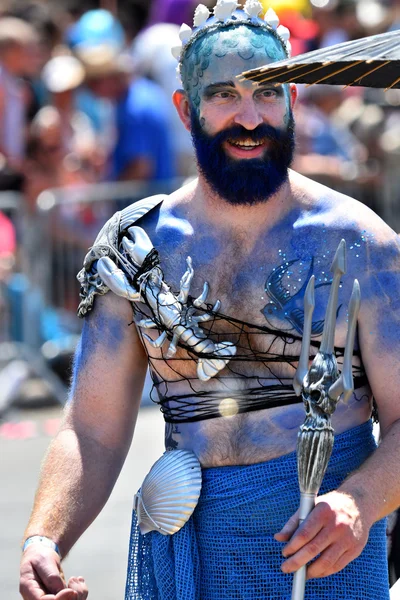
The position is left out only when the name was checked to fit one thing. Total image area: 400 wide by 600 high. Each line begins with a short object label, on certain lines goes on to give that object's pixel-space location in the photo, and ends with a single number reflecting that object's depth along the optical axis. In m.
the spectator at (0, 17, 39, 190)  15.46
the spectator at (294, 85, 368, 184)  17.84
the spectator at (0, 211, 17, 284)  14.97
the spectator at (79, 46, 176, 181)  15.85
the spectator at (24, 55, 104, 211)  15.90
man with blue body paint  6.23
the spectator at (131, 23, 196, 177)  16.19
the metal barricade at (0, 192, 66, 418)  15.24
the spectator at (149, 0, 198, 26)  18.18
